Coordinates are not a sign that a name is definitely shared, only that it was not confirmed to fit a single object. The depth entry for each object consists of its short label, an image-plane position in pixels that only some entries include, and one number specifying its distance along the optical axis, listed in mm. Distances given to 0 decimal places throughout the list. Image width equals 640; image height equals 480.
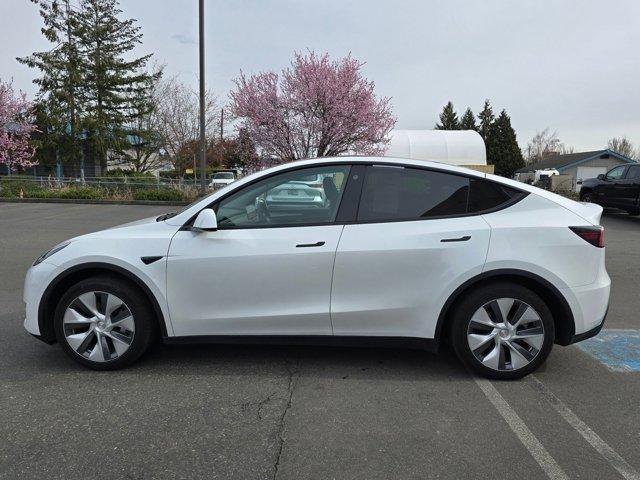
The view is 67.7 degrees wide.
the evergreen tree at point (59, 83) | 29222
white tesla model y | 3369
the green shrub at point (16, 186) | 22016
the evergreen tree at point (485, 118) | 67938
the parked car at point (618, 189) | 14859
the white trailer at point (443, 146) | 34594
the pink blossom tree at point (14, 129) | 26672
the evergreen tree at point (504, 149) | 59781
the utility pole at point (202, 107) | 17609
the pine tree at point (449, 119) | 71500
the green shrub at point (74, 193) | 21359
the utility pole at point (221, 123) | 35494
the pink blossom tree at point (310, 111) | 19859
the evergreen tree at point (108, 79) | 30672
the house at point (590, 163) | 49031
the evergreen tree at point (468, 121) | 69312
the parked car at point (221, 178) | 26014
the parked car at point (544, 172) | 48859
